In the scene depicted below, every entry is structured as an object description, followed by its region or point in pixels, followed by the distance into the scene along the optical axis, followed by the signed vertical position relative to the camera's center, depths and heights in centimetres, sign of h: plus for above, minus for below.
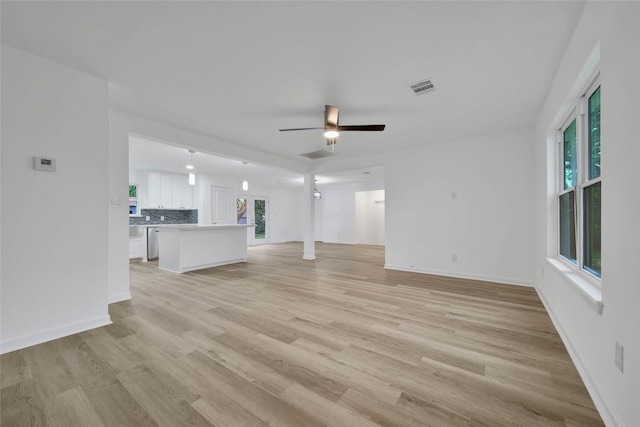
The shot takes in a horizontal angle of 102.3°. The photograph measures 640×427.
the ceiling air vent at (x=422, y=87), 274 +140
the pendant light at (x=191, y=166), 575 +123
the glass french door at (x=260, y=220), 1053 -26
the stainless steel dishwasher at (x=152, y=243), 683 -78
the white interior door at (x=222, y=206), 870 +27
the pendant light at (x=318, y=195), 1080 +80
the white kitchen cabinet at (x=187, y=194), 823 +63
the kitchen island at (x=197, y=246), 523 -71
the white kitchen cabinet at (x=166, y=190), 762 +70
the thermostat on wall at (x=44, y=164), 230 +45
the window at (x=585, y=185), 195 +24
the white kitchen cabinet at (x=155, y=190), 738 +68
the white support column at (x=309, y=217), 703 -8
